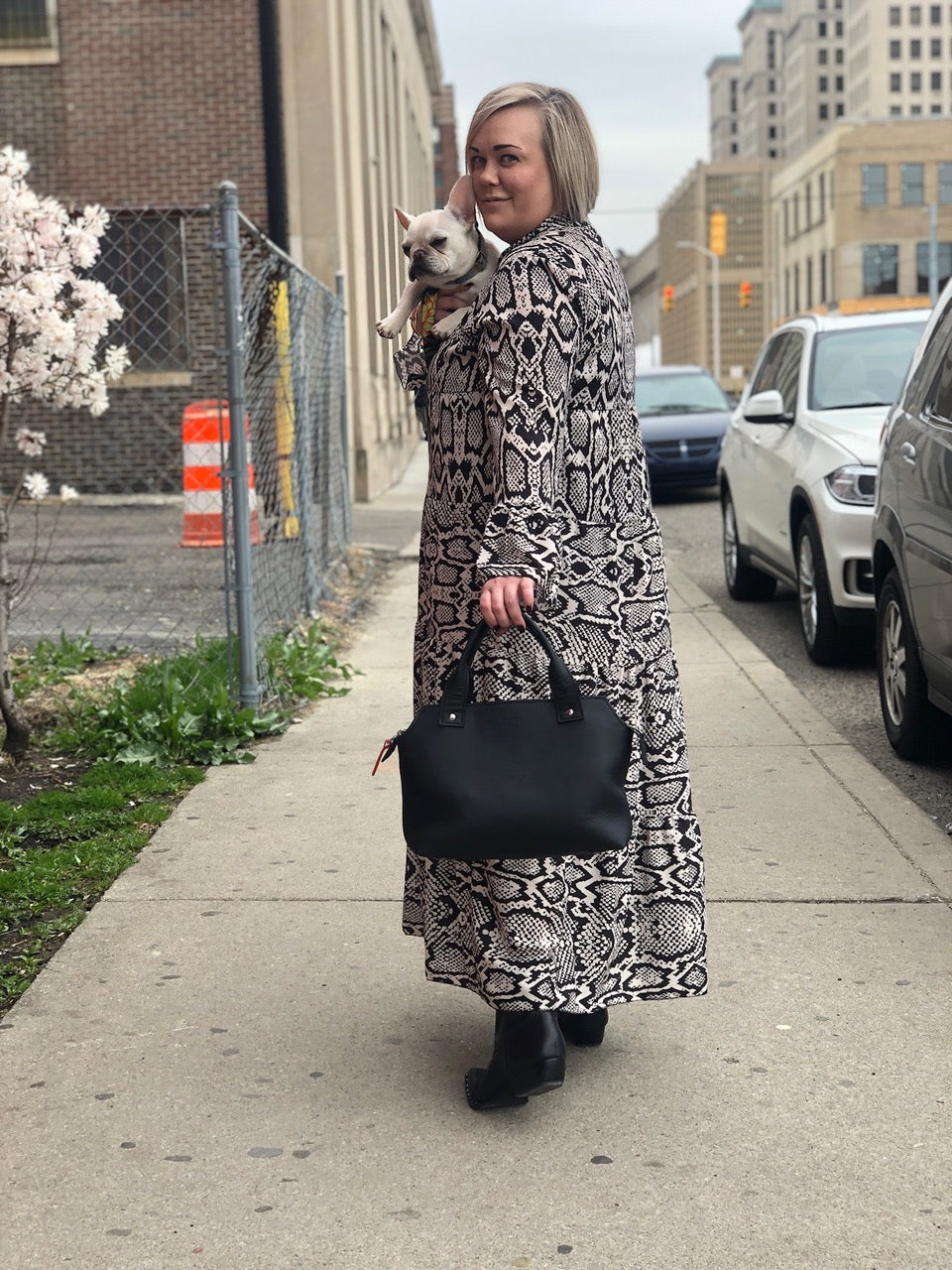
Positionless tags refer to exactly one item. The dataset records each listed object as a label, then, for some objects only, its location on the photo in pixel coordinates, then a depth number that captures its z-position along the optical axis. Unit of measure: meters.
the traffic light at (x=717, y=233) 44.56
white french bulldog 3.27
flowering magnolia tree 5.70
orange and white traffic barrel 13.70
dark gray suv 5.59
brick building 18.27
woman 3.04
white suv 7.98
